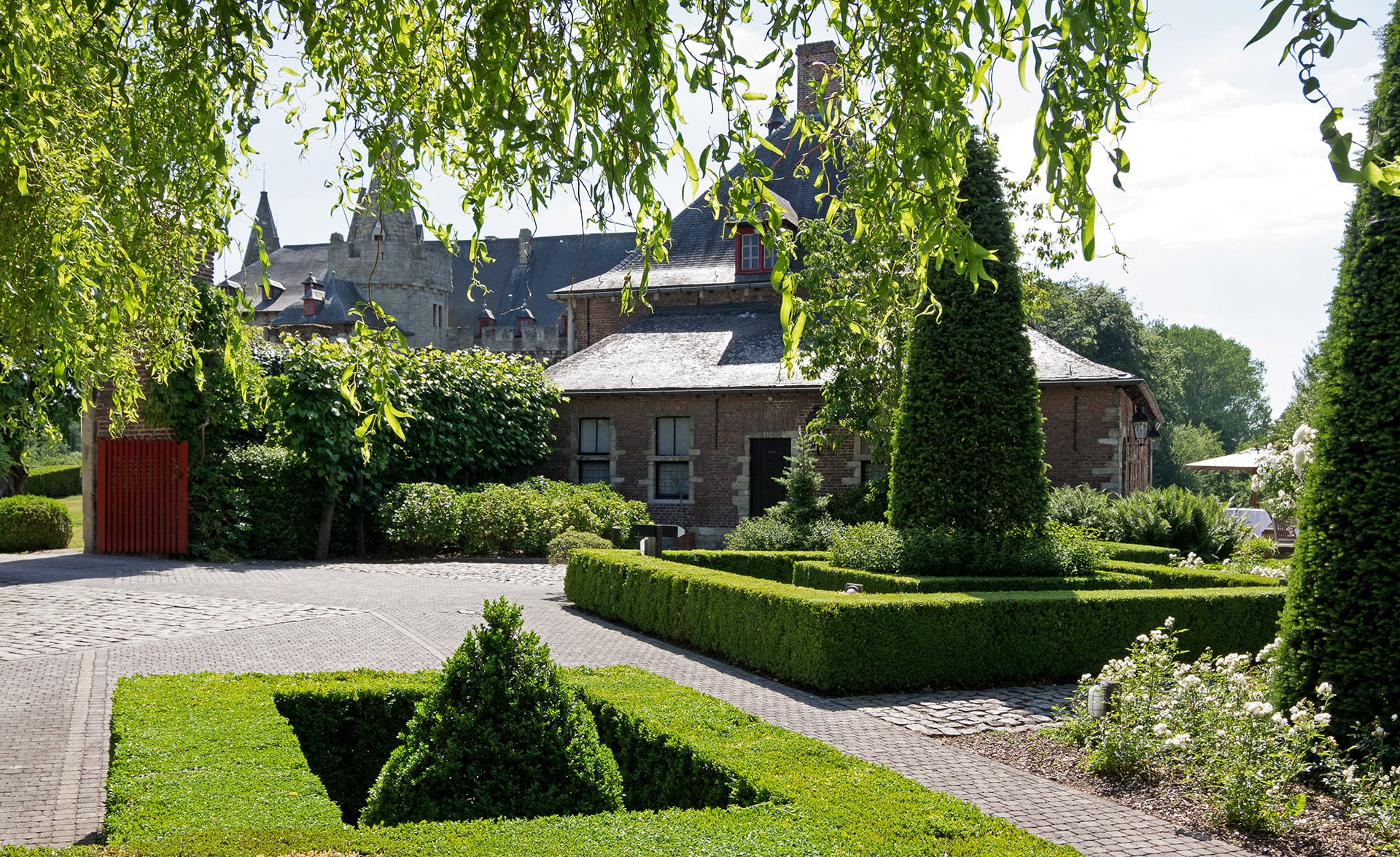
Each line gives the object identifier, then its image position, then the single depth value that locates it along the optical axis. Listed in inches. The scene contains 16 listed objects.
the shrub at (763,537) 639.8
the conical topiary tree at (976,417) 446.6
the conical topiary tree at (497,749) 161.5
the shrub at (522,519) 747.4
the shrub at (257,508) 685.3
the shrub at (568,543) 697.6
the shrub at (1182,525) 608.1
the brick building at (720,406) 764.6
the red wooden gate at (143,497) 682.8
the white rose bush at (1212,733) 198.5
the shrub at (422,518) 740.0
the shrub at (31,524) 750.5
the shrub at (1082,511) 629.6
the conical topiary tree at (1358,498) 222.7
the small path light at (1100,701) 261.7
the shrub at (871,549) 435.8
